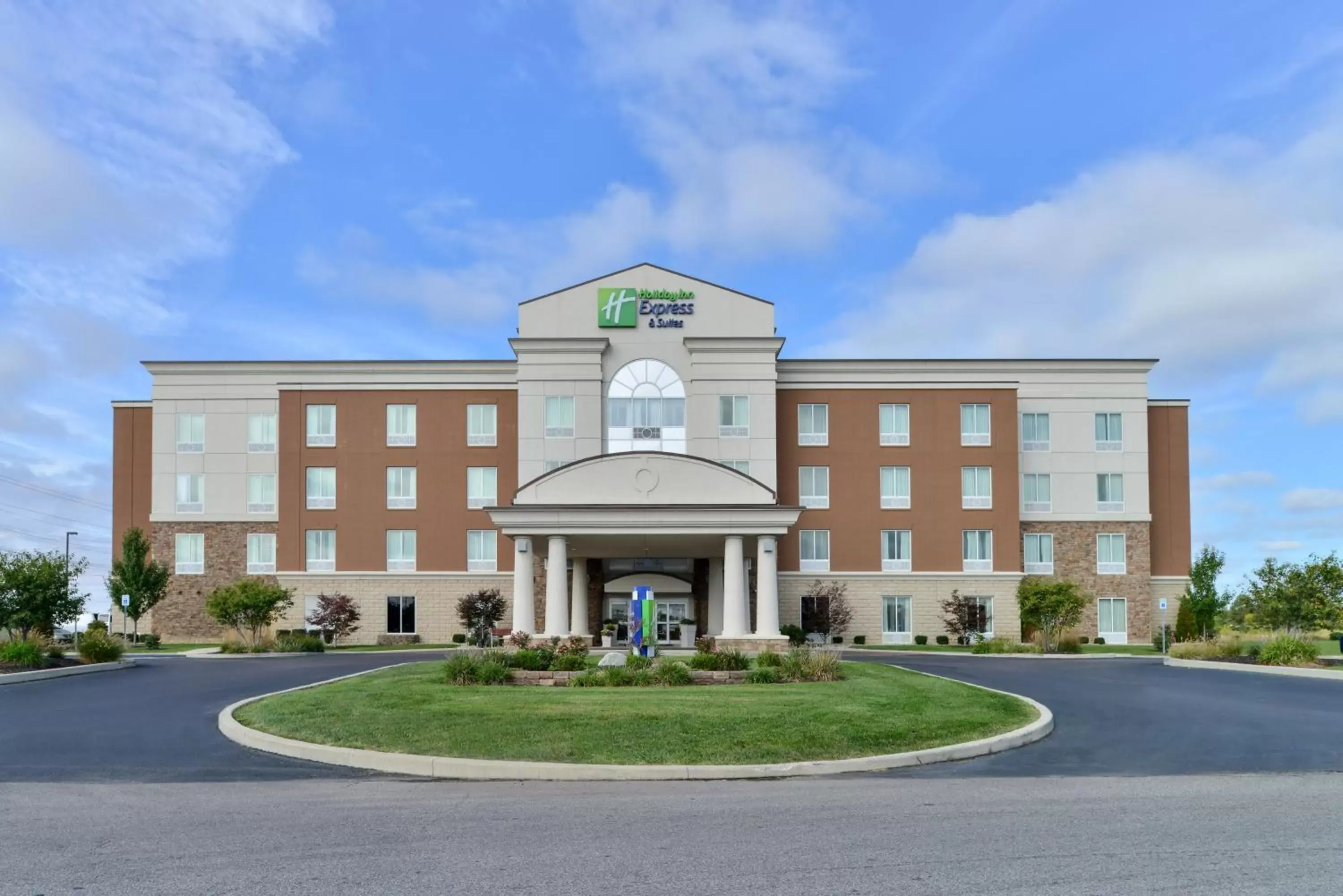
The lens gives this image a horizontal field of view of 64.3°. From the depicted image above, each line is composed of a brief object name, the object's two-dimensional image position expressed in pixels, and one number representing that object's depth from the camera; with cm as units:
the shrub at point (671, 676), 2080
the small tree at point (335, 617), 4656
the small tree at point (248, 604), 4244
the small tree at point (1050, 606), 4541
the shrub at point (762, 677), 2114
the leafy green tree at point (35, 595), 3322
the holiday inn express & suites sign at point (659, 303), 4772
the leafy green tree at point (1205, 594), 4719
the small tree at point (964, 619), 4675
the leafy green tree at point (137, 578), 4728
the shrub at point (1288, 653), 3088
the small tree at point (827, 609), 4641
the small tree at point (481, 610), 4678
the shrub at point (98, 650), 3119
